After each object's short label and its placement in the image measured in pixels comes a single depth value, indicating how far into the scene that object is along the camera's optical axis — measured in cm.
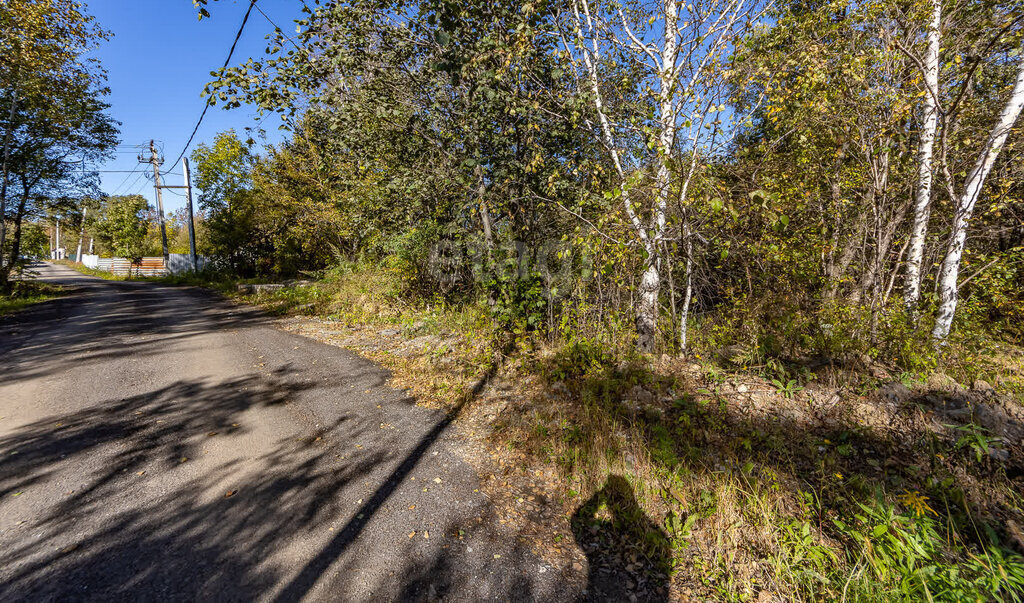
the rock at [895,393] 374
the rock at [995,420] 323
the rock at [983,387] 358
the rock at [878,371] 406
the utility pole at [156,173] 2477
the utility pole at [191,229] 2061
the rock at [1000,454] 302
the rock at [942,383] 369
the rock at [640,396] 439
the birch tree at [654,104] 431
